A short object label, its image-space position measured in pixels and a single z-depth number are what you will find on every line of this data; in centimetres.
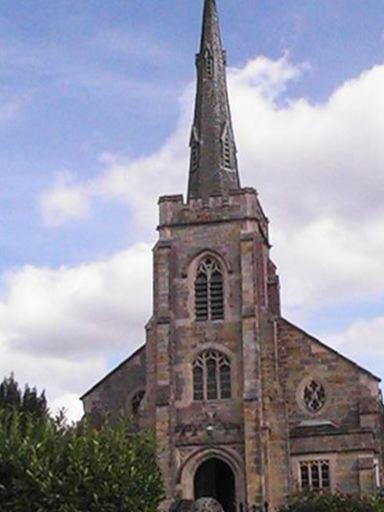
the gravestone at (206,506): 3300
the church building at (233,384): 4719
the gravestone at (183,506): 3442
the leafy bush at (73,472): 2952
